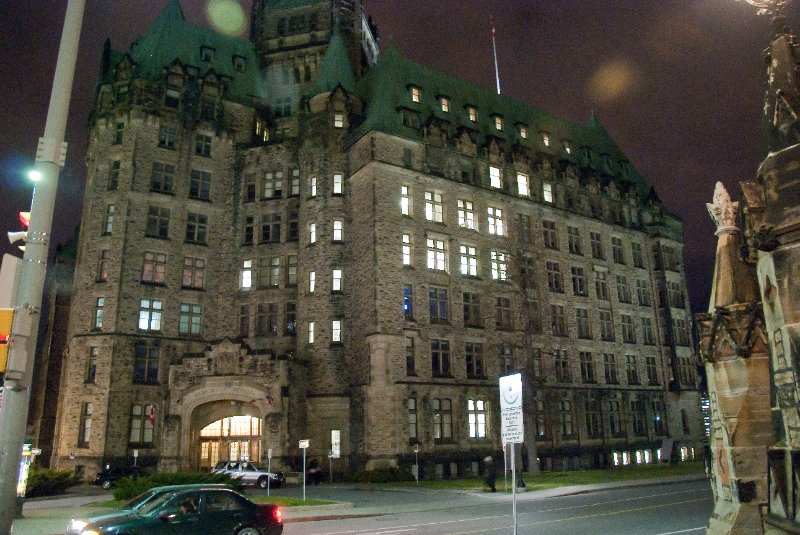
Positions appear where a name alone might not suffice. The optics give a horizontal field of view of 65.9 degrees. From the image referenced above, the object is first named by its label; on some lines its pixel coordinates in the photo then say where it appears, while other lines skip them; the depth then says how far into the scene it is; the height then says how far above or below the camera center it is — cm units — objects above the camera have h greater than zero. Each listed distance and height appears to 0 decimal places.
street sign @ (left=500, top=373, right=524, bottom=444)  1245 +47
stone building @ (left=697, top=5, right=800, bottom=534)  762 +133
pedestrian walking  2889 -177
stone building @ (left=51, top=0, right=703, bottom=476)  3841 +1070
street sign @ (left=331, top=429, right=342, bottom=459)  3888 -28
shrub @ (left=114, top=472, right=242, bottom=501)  2247 -154
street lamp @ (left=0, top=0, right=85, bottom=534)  805 +226
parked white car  3338 -195
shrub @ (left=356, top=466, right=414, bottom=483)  3547 -228
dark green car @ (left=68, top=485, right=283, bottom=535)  1242 -161
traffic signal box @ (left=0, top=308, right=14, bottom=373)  841 +151
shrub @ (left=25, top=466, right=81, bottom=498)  2902 -195
